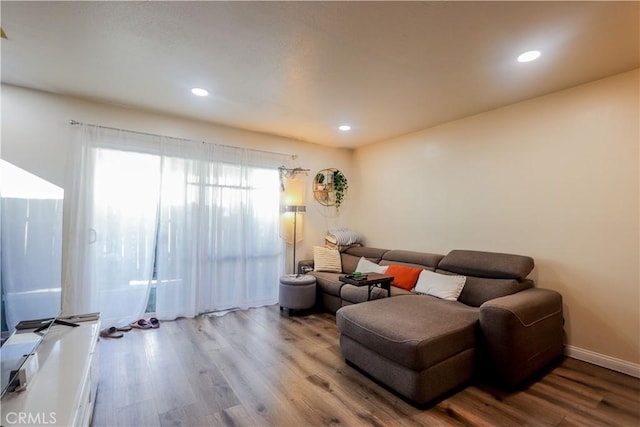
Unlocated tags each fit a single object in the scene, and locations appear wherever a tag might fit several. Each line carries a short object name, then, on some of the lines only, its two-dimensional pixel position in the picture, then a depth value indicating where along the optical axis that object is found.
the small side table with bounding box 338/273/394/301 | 3.02
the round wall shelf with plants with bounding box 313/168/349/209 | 4.90
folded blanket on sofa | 4.71
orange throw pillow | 3.46
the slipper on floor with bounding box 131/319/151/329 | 3.29
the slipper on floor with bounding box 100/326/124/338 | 3.05
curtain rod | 3.09
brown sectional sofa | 2.03
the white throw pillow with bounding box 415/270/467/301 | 3.04
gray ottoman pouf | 3.79
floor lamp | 4.46
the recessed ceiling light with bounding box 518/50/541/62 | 2.18
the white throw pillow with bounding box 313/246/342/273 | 4.40
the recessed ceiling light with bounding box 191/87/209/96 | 2.86
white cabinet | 1.18
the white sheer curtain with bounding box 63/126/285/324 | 3.12
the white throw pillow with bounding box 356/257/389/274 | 3.84
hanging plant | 5.06
